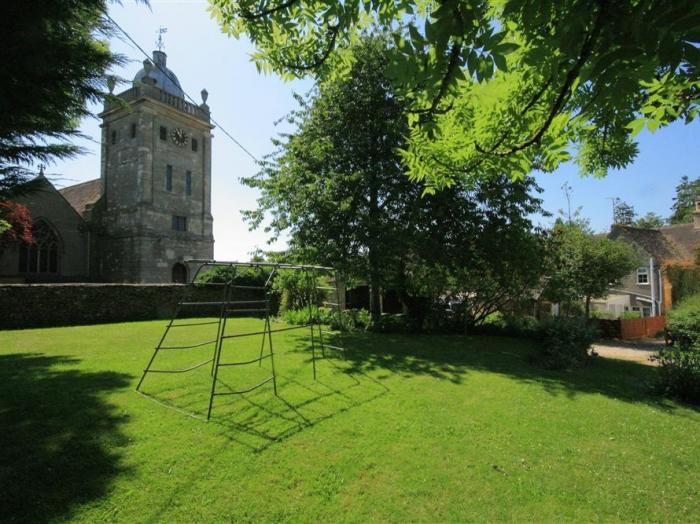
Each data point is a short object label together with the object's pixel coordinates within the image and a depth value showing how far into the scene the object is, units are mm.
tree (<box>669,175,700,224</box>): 49906
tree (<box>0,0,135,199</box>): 2799
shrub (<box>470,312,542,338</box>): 14602
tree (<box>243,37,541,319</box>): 12203
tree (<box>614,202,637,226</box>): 58375
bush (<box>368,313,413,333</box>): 14422
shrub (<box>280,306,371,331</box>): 14914
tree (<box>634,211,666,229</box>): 51325
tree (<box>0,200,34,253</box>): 19141
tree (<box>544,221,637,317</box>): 18469
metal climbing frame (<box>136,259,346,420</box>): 5578
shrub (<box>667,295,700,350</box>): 12133
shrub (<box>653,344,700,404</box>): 6887
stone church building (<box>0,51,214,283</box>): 25469
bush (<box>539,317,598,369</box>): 9617
